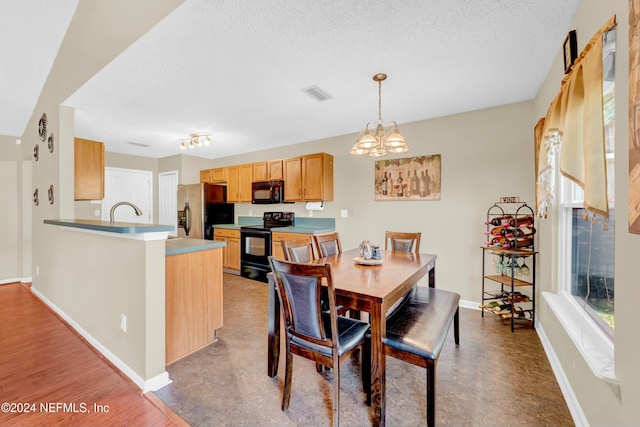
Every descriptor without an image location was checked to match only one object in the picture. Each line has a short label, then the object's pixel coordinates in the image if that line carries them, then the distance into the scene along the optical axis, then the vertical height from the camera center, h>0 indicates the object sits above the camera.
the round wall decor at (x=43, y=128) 3.40 +1.10
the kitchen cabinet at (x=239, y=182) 5.15 +0.60
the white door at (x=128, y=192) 5.36 +0.43
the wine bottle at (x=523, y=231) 2.71 -0.18
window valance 1.11 +0.43
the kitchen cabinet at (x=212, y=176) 5.59 +0.79
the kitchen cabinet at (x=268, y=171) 4.73 +0.76
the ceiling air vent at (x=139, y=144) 4.76 +1.23
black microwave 4.66 +0.37
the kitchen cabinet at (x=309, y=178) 4.21 +0.57
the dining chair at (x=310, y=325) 1.43 -0.65
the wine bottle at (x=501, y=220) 2.80 -0.08
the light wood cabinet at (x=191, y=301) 2.09 -0.74
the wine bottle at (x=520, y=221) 2.72 -0.08
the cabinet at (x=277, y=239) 4.23 -0.43
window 1.33 -0.22
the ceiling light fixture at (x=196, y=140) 4.20 +1.17
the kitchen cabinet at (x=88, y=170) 3.23 +0.53
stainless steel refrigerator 5.20 +0.07
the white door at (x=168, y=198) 5.86 +0.32
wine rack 2.71 -0.53
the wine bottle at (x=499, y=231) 2.79 -0.19
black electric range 4.47 -0.54
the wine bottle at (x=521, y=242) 2.71 -0.29
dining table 1.46 -0.45
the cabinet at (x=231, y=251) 4.95 -0.72
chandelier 2.23 +0.59
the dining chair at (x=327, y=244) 2.63 -0.32
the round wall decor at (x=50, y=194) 3.25 +0.23
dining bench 1.43 -0.71
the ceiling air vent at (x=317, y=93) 2.64 +1.22
